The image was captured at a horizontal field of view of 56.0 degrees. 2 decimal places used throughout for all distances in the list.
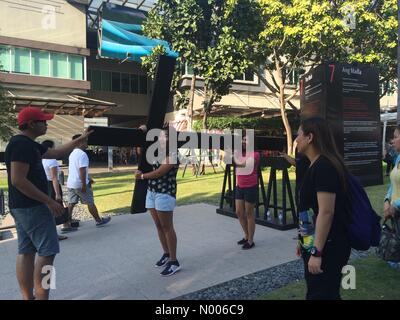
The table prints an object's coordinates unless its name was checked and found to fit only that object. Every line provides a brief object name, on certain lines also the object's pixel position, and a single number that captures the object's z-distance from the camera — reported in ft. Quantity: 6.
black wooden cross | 10.41
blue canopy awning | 86.43
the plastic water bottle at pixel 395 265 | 14.65
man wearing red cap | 10.18
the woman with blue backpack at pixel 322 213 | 7.68
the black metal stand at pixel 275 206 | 21.91
